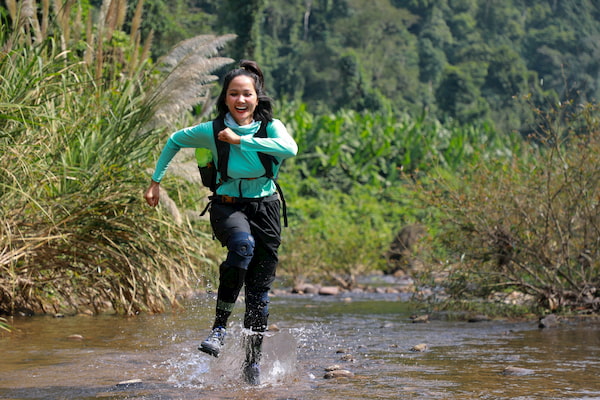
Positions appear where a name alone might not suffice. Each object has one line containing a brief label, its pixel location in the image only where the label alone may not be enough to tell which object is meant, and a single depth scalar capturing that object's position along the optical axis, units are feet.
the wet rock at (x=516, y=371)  15.46
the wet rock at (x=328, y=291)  35.94
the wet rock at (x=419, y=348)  18.70
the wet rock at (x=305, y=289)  36.52
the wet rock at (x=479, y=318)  25.31
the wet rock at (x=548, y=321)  22.91
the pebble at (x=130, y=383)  13.87
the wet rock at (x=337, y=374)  15.05
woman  14.19
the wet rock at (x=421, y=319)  24.84
